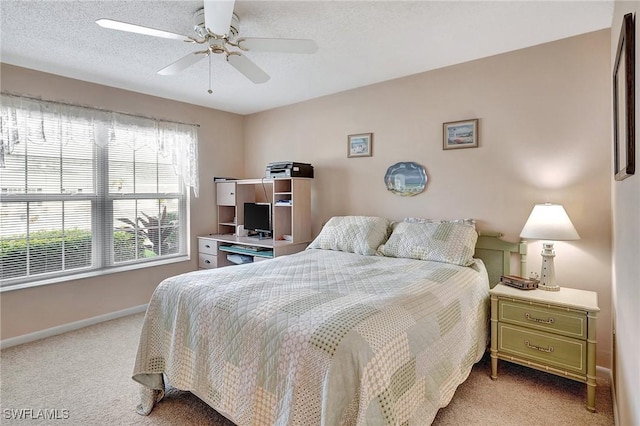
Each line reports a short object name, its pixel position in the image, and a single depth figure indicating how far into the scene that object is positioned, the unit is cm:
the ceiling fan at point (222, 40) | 172
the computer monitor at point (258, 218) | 413
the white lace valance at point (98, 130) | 295
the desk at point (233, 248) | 369
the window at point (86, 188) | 303
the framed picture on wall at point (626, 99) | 124
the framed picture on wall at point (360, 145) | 361
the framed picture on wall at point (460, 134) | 295
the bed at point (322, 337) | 130
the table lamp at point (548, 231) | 225
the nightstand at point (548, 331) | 204
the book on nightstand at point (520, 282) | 237
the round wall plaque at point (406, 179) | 326
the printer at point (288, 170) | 379
